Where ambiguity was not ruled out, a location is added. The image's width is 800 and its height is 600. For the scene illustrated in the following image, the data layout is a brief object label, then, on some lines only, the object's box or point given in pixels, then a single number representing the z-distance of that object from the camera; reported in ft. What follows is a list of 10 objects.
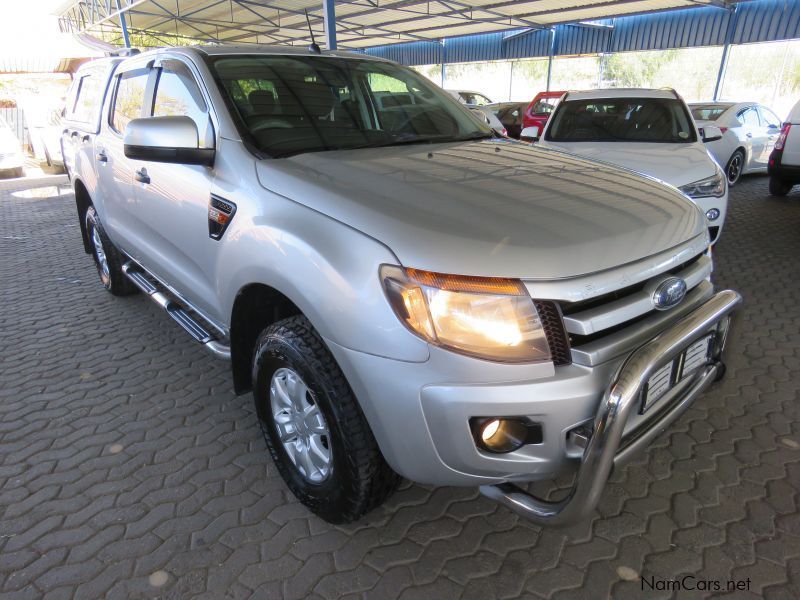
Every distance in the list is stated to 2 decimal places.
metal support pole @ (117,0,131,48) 56.75
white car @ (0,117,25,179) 38.01
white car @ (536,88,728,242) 14.98
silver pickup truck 5.03
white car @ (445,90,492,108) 50.90
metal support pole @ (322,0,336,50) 32.63
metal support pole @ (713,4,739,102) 51.31
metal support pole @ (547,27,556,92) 65.36
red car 44.01
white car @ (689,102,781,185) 29.19
